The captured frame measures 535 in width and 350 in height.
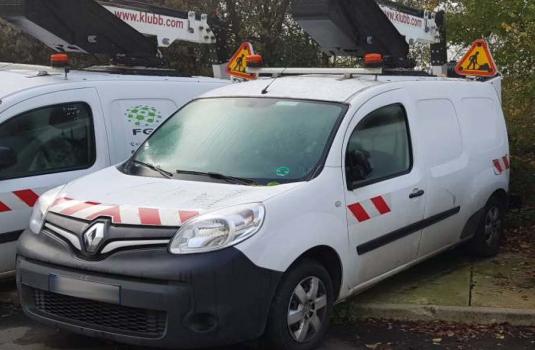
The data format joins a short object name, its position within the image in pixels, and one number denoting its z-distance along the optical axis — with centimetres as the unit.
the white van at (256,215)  381
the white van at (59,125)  525
